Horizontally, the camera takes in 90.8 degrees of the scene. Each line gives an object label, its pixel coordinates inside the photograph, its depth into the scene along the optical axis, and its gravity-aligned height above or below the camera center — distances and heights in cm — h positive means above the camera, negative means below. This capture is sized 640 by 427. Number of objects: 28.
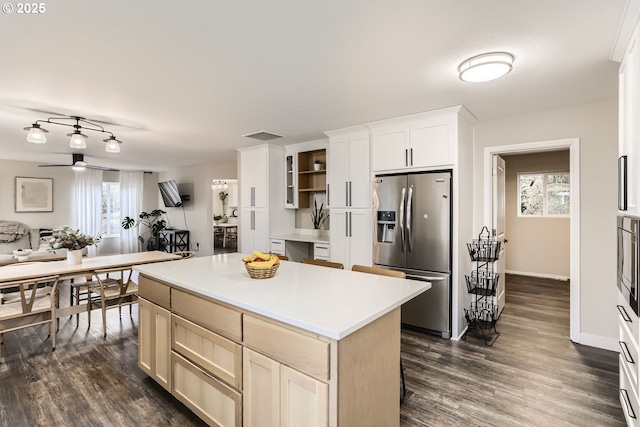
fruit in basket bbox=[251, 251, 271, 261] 218 -31
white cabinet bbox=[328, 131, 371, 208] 398 +53
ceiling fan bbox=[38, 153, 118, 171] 541 +87
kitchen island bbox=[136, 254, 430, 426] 136 -68
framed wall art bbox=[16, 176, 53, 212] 709 +41
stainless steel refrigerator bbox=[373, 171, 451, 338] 338 -29
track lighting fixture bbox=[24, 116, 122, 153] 322 +86
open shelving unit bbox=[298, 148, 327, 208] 511 +58
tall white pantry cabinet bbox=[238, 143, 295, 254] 508 +23
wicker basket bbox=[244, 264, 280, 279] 210 -41
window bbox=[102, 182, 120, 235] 859 +11
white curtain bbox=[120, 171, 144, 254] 876 +26
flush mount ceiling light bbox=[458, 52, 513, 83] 213 +101
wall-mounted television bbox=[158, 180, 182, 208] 816 +49
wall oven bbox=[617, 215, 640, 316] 160 -27
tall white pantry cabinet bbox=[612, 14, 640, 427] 167 +17
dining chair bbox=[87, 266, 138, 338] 339 -91
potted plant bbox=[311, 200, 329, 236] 511 -11
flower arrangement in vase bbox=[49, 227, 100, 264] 346 -34
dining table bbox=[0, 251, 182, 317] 302 -59
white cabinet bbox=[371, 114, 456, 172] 332 +76
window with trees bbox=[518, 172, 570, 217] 595 +33
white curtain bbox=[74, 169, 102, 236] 790 +28
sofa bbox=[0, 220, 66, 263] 675 -53
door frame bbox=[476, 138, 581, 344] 320 -13
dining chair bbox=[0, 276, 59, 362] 287 -92
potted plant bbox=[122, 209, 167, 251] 867 -37
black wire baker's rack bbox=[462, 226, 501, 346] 346 -84
